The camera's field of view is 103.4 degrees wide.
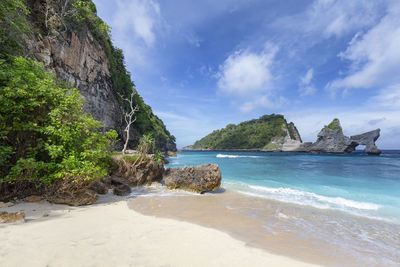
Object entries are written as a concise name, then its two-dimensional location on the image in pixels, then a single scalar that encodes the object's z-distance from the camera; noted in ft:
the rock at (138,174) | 41.57
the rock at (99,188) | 29.01
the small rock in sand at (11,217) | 13.51
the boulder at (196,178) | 37.47
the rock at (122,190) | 31.42
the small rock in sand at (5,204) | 17.69
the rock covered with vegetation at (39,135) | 18.19
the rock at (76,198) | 20.78
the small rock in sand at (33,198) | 19.87
